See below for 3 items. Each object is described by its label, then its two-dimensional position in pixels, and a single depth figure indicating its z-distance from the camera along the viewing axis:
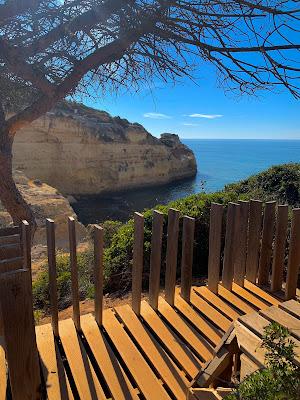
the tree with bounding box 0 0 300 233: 2.88
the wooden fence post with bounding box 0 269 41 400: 1.41
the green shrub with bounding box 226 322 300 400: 1.04
